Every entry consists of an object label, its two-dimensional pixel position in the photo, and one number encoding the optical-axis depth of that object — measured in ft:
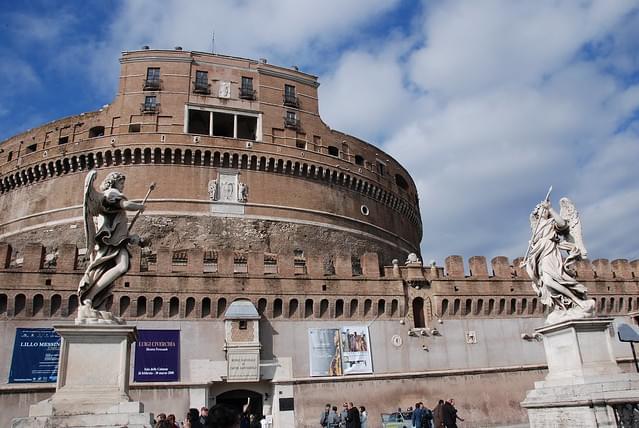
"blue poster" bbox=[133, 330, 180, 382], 62.13
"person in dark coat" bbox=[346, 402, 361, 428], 43.75
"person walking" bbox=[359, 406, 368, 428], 52.70
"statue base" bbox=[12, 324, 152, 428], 18.98
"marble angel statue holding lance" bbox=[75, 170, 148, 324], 22.22
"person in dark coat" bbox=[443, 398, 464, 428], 41.68
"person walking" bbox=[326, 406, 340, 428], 51.23
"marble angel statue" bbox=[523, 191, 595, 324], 26.09
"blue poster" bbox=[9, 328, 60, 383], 59.36
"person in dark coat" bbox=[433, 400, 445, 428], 42.88
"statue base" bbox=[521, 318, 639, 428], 21.93
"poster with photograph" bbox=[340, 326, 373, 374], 68.95
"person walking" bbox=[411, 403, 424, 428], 49.16
